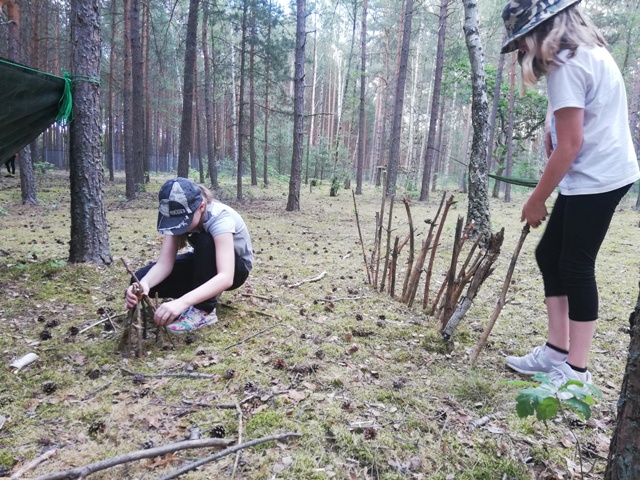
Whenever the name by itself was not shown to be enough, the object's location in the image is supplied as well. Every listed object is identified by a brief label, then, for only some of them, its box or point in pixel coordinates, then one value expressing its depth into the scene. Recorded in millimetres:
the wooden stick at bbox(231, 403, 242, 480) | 1371
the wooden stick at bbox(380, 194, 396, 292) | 3239
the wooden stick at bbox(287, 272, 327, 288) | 3658
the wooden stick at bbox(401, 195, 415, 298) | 2920
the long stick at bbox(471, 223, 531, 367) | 1853
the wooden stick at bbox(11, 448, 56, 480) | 1339
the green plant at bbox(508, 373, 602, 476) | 1155
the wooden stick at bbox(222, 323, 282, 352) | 2362
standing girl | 1605
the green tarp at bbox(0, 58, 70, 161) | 2604
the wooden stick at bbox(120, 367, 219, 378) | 2008
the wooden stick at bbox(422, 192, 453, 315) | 2635
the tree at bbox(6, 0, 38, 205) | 7383
